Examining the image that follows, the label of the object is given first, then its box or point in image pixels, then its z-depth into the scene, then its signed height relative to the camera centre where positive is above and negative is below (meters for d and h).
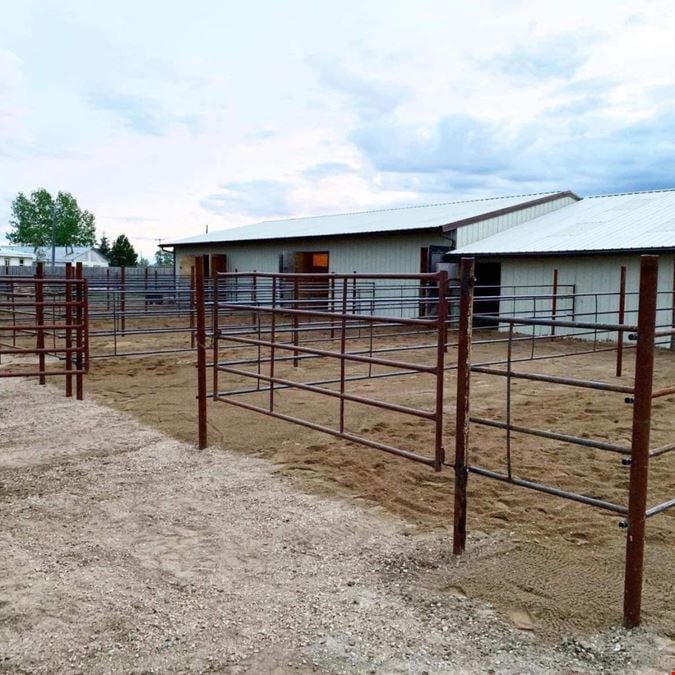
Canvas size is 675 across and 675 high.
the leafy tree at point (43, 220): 72.31 +6.40
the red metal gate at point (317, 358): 3.44 -0.60
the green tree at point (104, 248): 66.81 +3.26
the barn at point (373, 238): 16.81 +1.35
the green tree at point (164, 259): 74.32 +2.63
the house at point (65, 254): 65.38 +2.60
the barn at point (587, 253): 12.71 +0.72
